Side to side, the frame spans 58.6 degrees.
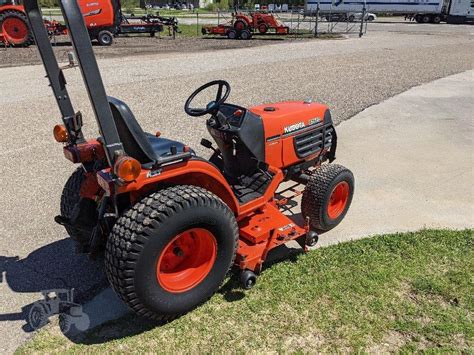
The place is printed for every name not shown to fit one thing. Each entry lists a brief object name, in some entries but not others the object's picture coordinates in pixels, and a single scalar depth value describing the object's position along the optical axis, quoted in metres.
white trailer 34.31
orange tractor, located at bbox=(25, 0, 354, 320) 2.33
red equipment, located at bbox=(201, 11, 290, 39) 21.28
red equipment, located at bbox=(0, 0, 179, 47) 15.20
